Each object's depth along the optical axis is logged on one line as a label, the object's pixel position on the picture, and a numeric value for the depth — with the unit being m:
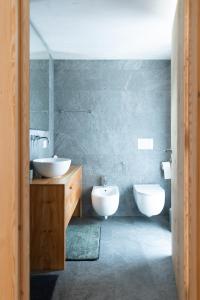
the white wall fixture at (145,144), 3.08
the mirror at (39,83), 2.13
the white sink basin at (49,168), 1.89
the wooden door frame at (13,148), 0.66
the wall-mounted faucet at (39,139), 2.19
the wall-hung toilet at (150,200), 2.56
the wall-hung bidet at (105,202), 2.58
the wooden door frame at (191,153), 0.78
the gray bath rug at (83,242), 2.03
